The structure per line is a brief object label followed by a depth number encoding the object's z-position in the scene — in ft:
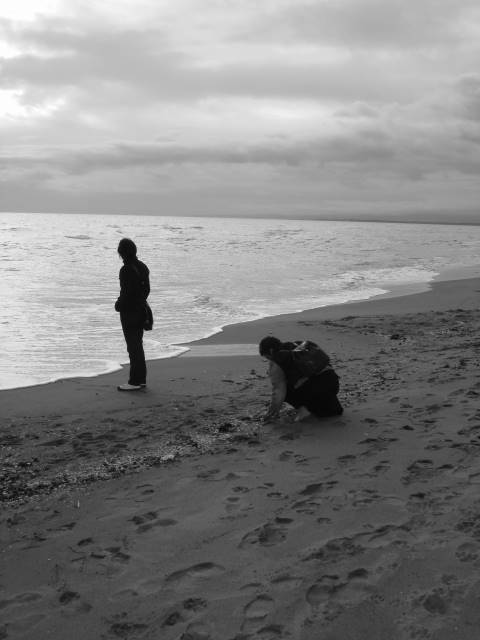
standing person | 24.73
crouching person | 19.11
